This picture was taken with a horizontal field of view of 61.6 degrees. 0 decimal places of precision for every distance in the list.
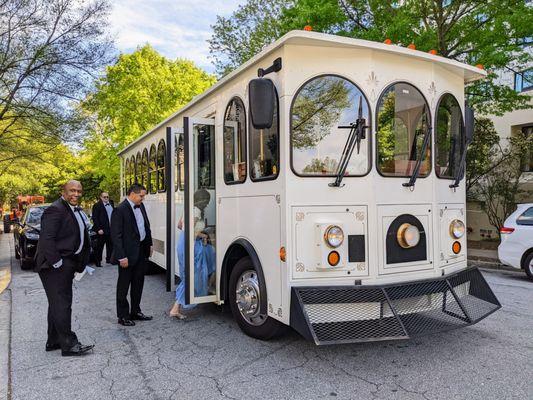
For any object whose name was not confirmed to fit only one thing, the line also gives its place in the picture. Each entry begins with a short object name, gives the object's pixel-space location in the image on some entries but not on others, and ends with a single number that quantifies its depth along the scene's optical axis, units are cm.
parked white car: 834
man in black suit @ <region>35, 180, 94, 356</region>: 429
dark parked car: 1012
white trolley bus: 396
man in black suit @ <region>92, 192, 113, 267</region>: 1021
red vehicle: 3080
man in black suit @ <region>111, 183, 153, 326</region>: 534
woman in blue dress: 542
